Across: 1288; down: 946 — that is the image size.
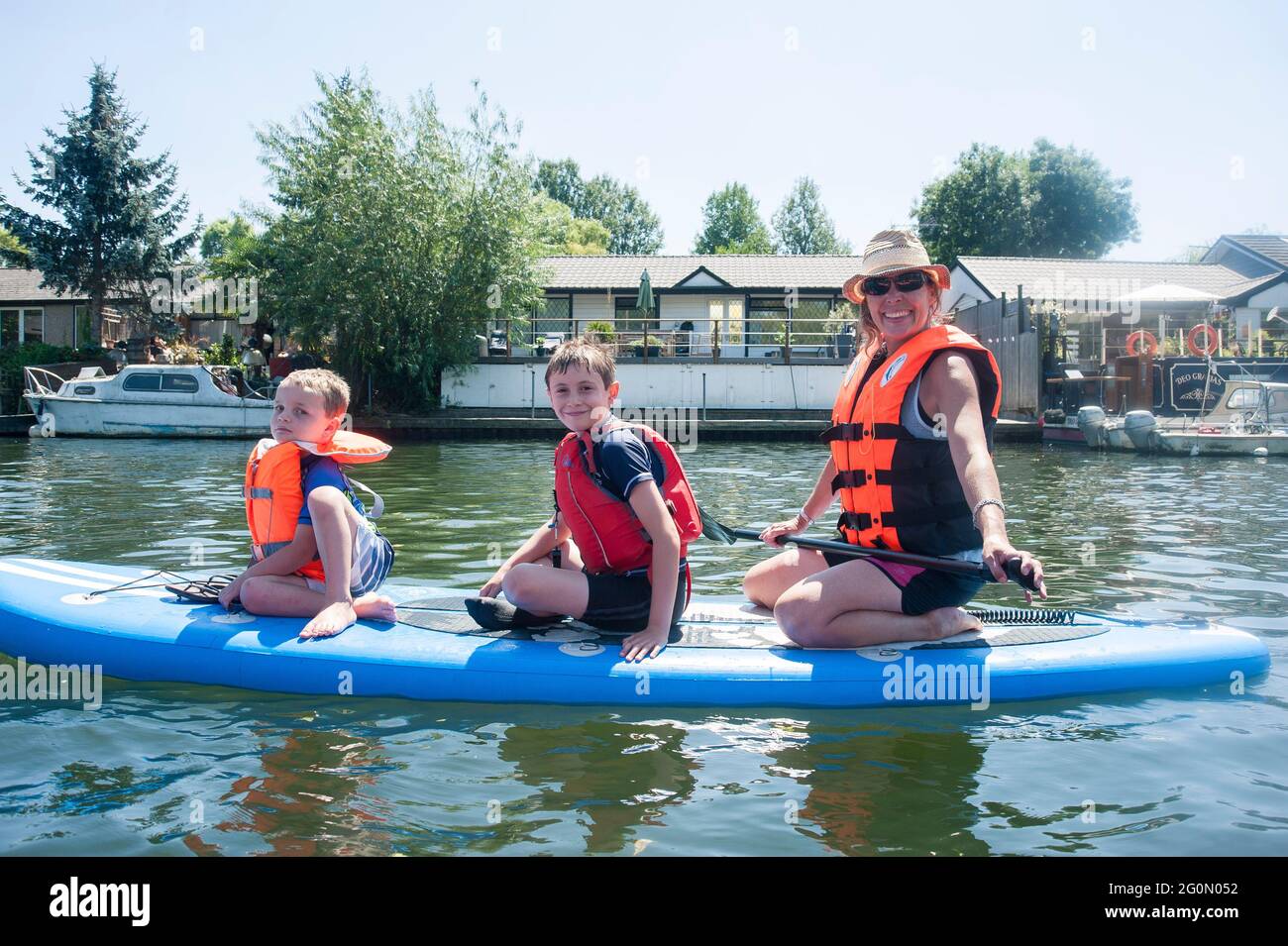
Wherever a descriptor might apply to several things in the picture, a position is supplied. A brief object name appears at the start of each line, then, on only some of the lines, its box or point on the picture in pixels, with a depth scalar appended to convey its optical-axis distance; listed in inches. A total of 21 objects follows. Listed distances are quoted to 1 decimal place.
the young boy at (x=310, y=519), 169.2
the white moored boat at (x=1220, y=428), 642.8
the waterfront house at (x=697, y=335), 1009.5
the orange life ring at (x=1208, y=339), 872.3
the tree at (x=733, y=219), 2598.4
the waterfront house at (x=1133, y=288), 1158.3
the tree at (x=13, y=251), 1194.6
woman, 157.6
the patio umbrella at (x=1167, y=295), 948.1
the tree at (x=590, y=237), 2108.1
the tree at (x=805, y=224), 2677.2
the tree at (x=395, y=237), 914.1
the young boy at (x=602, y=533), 152.9
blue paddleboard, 163.0
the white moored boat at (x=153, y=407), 858.1
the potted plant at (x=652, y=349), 1058.1
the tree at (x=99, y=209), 1183.6
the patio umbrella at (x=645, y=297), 1142.3
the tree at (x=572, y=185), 2743.6
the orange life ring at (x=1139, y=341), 840.5
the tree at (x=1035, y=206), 1947.6
